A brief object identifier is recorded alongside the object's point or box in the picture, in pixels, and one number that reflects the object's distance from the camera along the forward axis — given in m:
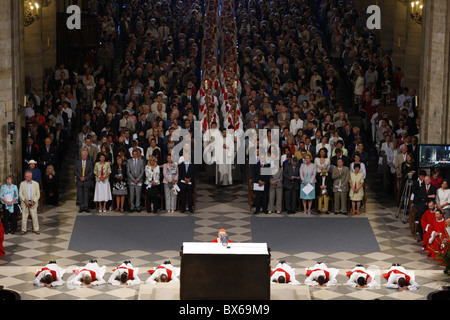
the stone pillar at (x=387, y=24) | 36.03
